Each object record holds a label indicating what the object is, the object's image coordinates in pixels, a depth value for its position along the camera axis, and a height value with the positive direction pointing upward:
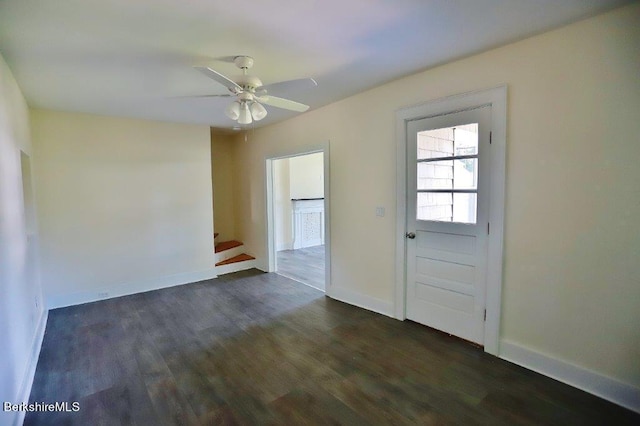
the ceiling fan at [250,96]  2.31 +0.79
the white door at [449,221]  2.69 -0.28
